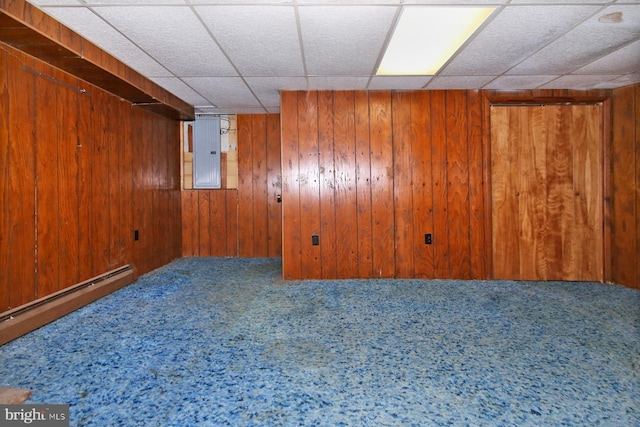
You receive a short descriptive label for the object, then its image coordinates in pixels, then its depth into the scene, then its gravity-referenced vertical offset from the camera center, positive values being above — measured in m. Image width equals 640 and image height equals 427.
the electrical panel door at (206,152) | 4.55 +0.90
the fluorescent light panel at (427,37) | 1.96 +1.26
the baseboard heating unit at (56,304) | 1.95 -0.64
